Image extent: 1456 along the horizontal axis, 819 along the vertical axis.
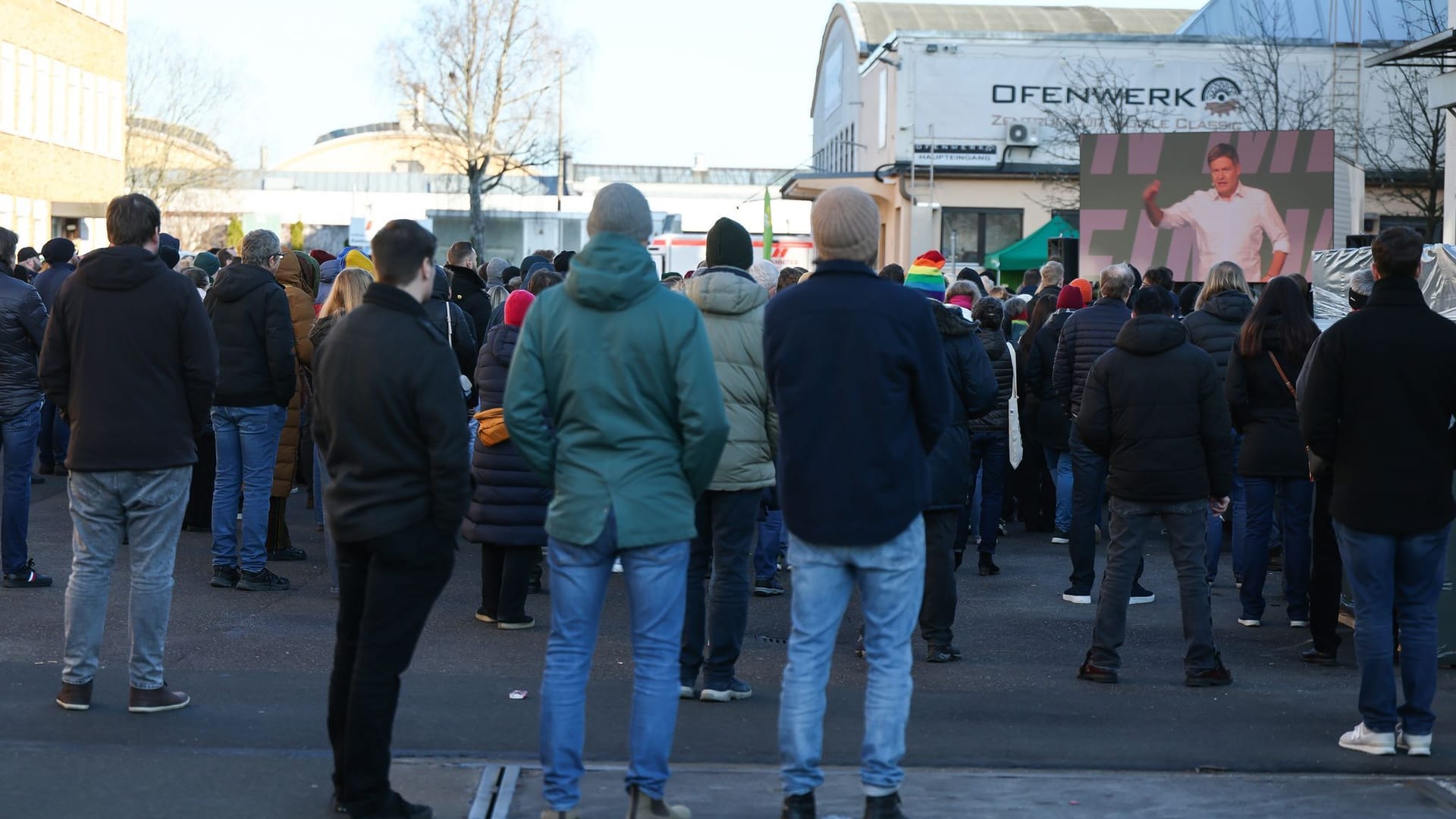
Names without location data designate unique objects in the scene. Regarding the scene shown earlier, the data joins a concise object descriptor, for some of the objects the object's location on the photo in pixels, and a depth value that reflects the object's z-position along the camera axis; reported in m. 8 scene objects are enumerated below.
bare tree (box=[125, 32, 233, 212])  53.22
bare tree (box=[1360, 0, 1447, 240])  35.06
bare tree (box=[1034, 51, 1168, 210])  43.41
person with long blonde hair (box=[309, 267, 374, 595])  8.45
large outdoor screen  17.50
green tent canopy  30.22
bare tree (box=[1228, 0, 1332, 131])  40.88
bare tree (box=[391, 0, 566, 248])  53.47
